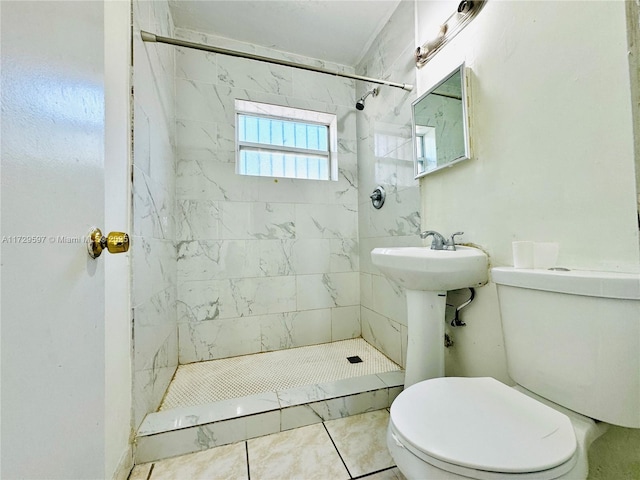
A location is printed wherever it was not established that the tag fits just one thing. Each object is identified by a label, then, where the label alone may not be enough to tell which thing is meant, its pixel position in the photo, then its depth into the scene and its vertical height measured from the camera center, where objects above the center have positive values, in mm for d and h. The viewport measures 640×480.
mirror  1155 +597
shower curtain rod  1129 +990
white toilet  548 -451
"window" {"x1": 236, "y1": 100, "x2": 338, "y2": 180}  1979 +865
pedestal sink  989 -162
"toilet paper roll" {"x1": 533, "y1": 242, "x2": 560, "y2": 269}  803 -41
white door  278 +13
